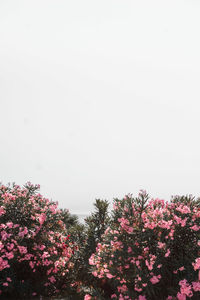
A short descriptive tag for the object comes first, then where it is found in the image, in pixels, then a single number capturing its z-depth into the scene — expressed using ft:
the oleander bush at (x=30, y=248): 29.86
